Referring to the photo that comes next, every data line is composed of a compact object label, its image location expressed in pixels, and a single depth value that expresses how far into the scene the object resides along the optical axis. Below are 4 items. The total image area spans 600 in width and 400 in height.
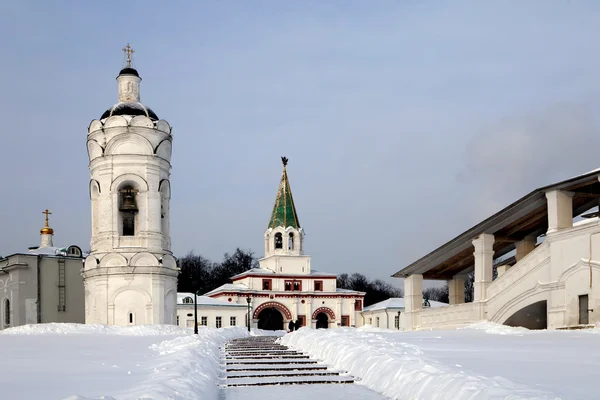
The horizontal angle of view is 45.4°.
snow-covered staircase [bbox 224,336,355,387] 9.91
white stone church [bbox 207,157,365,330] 71.94
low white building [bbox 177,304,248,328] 69.88
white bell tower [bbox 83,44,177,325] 39.06
